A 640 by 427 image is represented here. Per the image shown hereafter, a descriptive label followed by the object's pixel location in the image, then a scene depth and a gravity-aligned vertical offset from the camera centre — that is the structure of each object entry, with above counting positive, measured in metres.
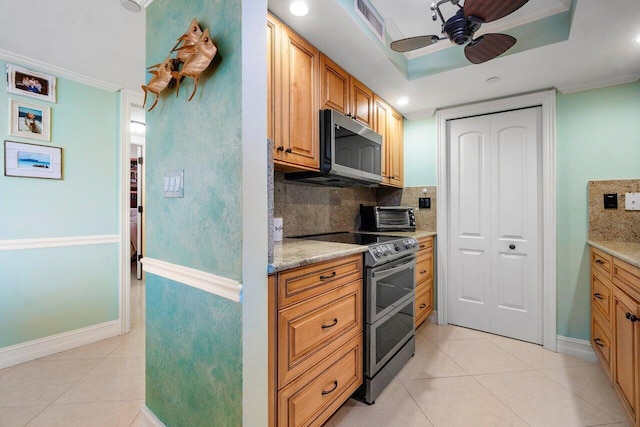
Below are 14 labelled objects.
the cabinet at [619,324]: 1.39 -0.64
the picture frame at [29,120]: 2.20 +0.74
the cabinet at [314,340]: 1.22 -0.60
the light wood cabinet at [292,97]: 1.64 +0.72
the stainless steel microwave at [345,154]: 1.97 +0.46
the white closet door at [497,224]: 2.66 -0.10
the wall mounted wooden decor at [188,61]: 1.11 +0.64
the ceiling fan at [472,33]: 1.29 +0.93
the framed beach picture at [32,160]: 2.19 +0.43
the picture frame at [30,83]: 2.18 +1.03
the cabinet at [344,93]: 2.03 +0.94
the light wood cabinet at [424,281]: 2.70 -0.65
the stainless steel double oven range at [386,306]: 1.75 -0.61
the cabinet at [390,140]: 2.78 +0.78
